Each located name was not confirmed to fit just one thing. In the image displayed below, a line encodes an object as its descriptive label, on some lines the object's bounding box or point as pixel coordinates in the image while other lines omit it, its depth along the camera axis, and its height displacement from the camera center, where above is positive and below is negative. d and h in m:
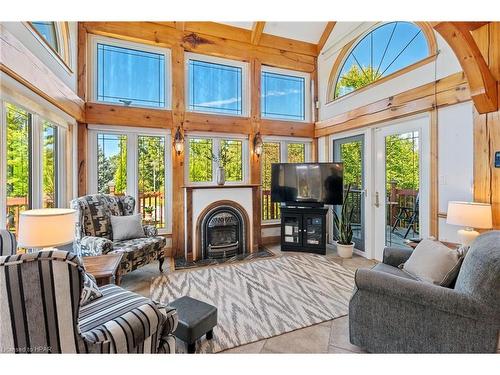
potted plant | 4.23 -0.77
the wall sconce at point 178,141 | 4.36 +0.82
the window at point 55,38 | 2.57 +1.83
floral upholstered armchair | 2.94 -0.61
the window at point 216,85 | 4.62 +1.95
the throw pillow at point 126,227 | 3.42 -0.54
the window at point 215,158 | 4.63 +0.56
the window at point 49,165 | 2.97 +0.30
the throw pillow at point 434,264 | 1.87 -0.63
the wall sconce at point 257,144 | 4.88 +0.84
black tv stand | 4.52 -0.75
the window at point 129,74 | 4.08 +1.94
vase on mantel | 4.50 +0.21
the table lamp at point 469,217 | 2.43 -0.30
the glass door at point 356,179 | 4.39 +0.14
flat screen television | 4.38 +0.07
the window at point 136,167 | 4.07 +0.36
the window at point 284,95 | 5.10 +1.93
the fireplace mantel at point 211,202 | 4.19 -0.24
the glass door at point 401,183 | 3.41 +0.06
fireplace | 4.27 -0.75
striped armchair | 1.06 -0.53
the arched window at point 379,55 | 3.48 +2.09
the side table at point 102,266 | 2.09 -0.69
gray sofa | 1.49 -0.81
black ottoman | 1.78 -0.97
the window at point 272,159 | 5.14 +0.60
